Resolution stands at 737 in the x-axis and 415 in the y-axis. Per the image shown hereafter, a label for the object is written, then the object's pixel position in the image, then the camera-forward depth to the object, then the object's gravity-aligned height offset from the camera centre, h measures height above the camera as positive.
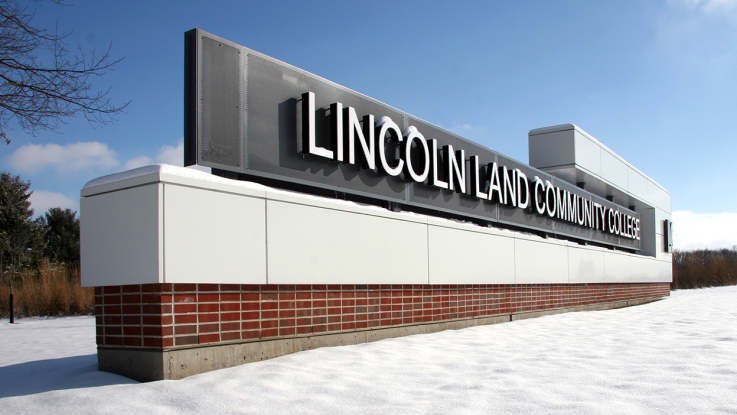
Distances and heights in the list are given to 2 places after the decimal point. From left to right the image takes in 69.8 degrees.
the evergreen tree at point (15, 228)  29.64 +1.19
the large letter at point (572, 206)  15.45 +1.00
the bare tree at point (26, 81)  7.97 +2.56
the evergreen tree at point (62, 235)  36.81 +0.91
